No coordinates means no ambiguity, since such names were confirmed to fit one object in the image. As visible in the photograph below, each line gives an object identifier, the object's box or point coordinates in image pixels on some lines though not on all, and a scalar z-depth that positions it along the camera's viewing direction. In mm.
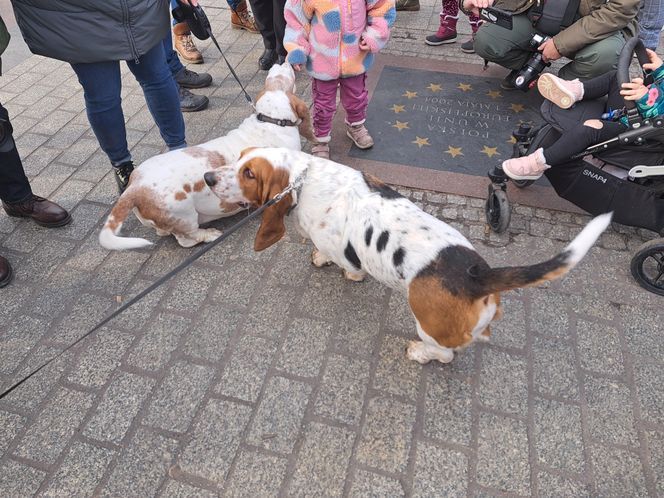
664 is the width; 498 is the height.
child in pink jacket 3461
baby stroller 2857
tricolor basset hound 2068
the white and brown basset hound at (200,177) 2834
